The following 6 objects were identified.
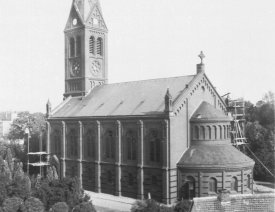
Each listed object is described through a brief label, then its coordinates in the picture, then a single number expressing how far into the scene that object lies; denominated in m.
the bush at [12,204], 30.77
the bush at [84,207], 30.42
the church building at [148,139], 43.75
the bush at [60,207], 30.08
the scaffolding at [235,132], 55.20
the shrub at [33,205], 30.94
